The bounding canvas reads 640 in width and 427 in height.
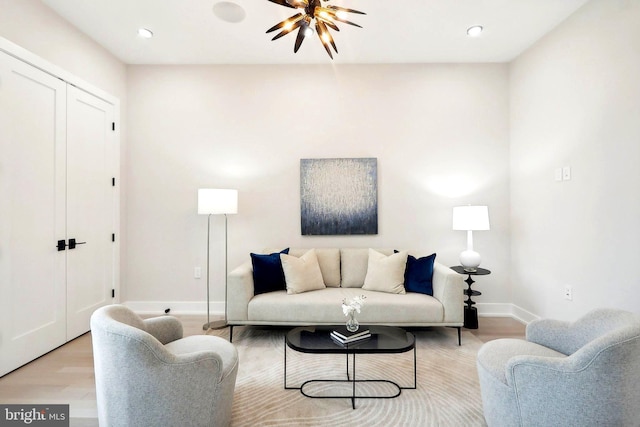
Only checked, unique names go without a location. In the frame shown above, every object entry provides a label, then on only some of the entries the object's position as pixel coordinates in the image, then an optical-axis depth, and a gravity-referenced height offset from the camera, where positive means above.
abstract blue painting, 3.80 +0.20
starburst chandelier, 1.97 +1.24
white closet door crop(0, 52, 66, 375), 2.43 +0.01
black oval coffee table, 2.02 -0.85
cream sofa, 2.94 -0.85
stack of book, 2.13 -0.82
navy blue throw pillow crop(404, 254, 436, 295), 3.18 -0.61
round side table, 3.33 -1.00
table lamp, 3.37 -0.10
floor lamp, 3.30 +0.11
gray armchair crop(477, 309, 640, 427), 1.42 -0.79
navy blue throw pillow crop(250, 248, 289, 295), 3.20 -0.60
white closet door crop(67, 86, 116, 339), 3.06 +0.08
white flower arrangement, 2.19 -0.63
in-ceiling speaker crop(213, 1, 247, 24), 2.76 +1.76
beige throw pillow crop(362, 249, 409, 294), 3.19 -0.60
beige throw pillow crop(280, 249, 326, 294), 3.18 -0.60
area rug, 1.93 -1.20
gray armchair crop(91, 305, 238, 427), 1.54 -0.82
